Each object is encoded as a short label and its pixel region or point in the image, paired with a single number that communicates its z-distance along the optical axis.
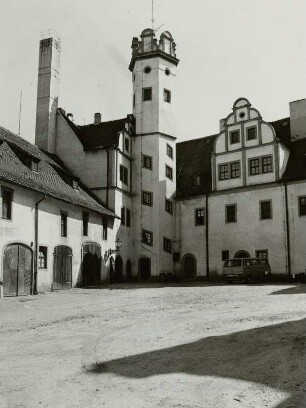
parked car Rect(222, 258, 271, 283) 29.95
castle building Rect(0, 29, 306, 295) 33.16
